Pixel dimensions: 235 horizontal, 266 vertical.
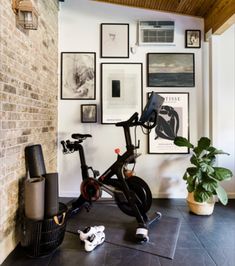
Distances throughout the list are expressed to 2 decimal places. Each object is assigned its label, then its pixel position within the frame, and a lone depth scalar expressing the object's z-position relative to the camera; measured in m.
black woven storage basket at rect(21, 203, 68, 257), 2.02
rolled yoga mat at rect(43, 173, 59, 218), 2.15
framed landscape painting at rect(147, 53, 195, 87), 3.62
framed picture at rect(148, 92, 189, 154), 3.62
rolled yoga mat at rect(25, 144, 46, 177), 2.39
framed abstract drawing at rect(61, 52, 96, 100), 3.61
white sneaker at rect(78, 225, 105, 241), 2.25
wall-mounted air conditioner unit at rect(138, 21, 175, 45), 3.58
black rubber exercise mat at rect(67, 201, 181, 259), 2.24
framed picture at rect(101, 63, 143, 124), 3.59
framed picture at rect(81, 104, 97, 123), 3.60
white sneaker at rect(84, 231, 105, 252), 2.16
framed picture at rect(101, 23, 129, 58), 3.60
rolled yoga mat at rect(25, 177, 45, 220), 2.09
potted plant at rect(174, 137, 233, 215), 2.87
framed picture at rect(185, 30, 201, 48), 3.63
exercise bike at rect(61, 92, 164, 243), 2.58
